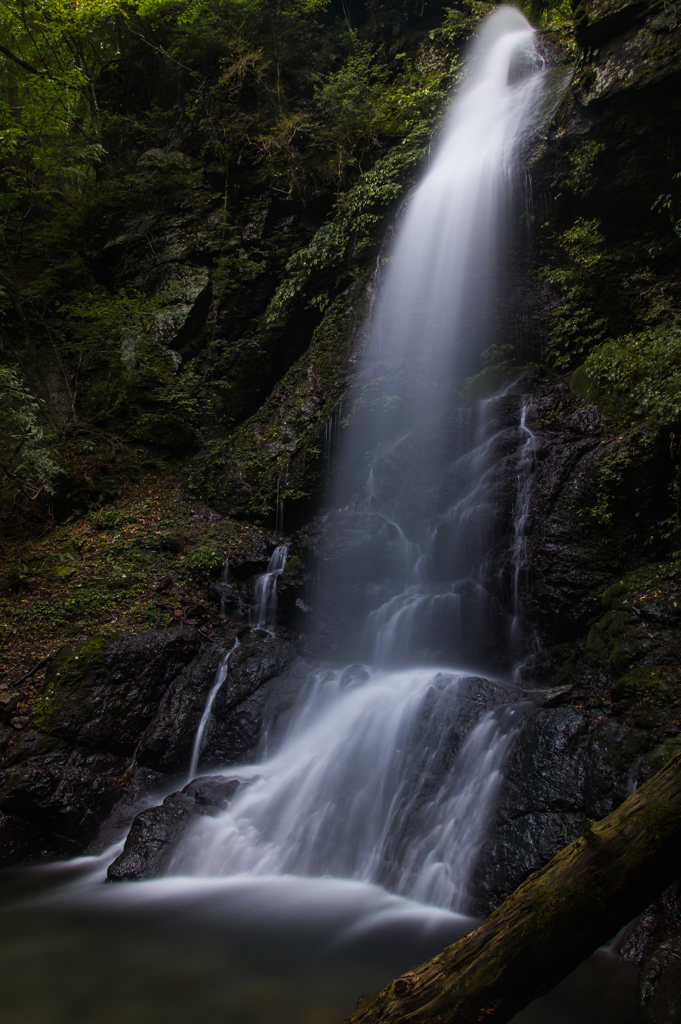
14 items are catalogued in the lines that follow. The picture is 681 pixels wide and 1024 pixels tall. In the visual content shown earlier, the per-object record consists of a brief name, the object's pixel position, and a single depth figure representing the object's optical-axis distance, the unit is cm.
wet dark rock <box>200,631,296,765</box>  678
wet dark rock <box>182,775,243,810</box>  566
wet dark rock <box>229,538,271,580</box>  932
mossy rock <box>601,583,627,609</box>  595
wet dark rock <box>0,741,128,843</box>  580
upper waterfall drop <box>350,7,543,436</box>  1025
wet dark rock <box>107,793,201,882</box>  504
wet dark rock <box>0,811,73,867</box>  561
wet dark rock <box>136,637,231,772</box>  669
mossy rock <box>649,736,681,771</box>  393
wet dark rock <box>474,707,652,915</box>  406
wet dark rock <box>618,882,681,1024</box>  294
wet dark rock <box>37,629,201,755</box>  656
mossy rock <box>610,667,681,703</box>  457
